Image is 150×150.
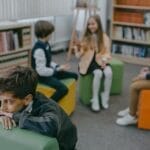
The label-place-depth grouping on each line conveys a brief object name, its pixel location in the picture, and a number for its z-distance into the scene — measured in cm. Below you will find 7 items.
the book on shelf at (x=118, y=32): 539
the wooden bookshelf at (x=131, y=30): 516
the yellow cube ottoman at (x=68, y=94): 292
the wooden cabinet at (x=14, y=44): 345
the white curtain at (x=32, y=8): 431
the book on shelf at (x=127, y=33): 533
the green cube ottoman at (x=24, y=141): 139
